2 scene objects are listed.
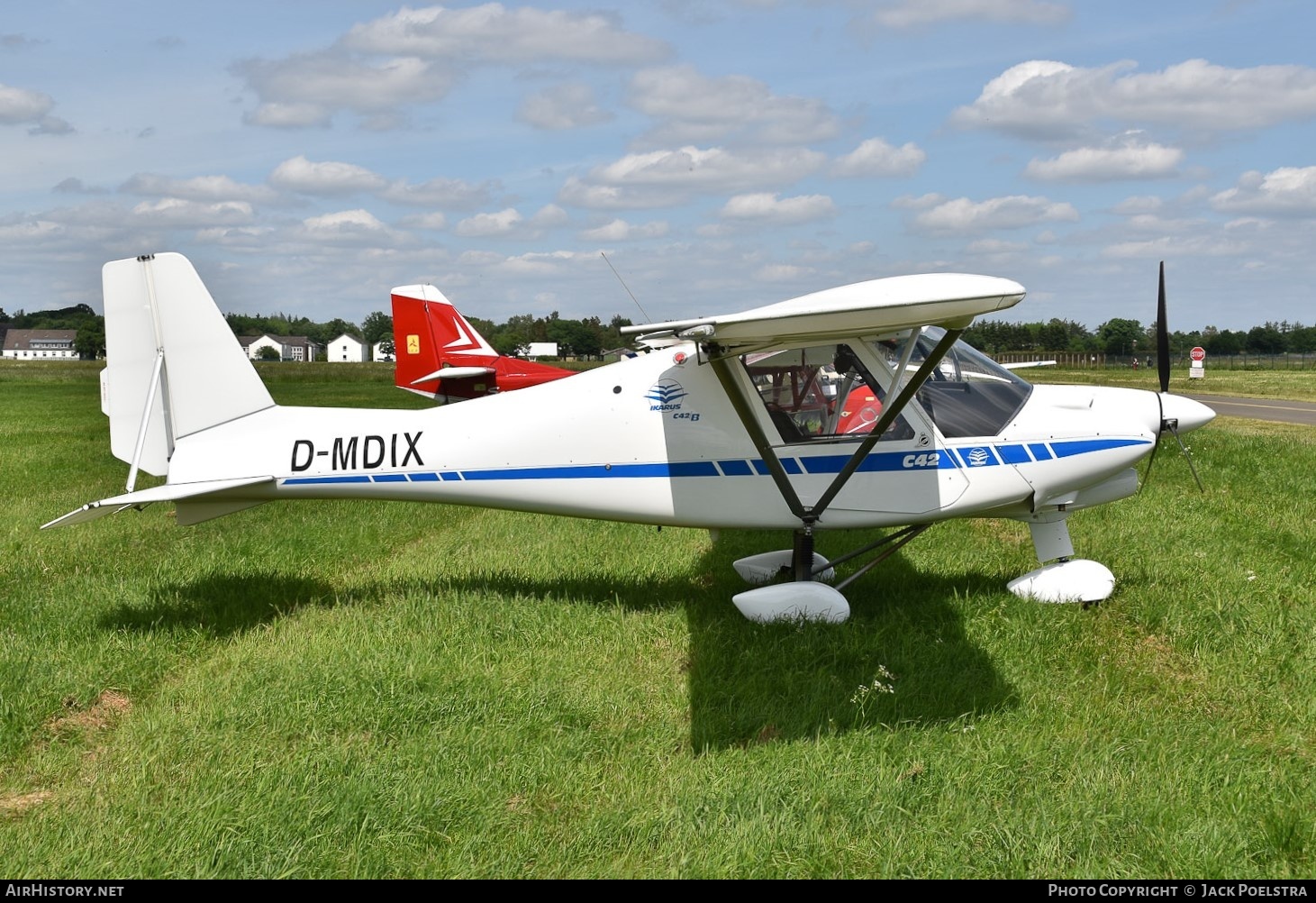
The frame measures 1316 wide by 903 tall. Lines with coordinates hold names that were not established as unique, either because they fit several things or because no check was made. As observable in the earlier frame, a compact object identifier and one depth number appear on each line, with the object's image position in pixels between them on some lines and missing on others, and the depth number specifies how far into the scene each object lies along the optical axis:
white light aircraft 6.83
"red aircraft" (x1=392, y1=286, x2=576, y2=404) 25.55
